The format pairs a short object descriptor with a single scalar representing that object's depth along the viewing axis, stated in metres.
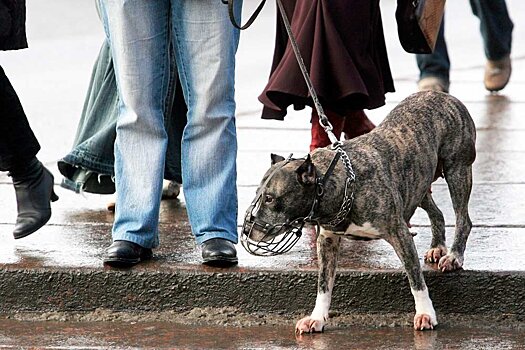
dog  9.03
